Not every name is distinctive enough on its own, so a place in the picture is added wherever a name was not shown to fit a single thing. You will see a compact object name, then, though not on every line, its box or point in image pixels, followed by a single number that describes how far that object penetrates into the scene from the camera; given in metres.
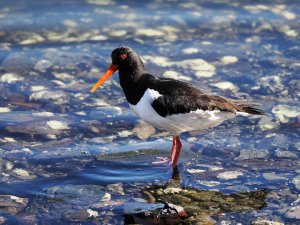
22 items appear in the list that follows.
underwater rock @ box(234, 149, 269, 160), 12.72
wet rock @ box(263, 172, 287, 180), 11.77
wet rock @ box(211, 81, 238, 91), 16.02
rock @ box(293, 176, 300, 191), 11.43
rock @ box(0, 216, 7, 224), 10.20
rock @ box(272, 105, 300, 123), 14.30
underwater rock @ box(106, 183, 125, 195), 11.24
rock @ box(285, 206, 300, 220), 10.39
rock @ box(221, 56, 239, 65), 17.75
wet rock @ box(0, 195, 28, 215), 10.60
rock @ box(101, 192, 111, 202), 10.99
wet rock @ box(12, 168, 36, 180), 11.78
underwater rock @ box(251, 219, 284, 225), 10.19
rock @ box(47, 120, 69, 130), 13.91
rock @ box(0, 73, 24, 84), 16.39
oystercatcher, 11.76
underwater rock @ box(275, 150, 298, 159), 12.66
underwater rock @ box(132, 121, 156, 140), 13.70
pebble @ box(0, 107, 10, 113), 14.59
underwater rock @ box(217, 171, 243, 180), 11.87
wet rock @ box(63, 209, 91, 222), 10.36
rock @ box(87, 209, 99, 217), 10.48
